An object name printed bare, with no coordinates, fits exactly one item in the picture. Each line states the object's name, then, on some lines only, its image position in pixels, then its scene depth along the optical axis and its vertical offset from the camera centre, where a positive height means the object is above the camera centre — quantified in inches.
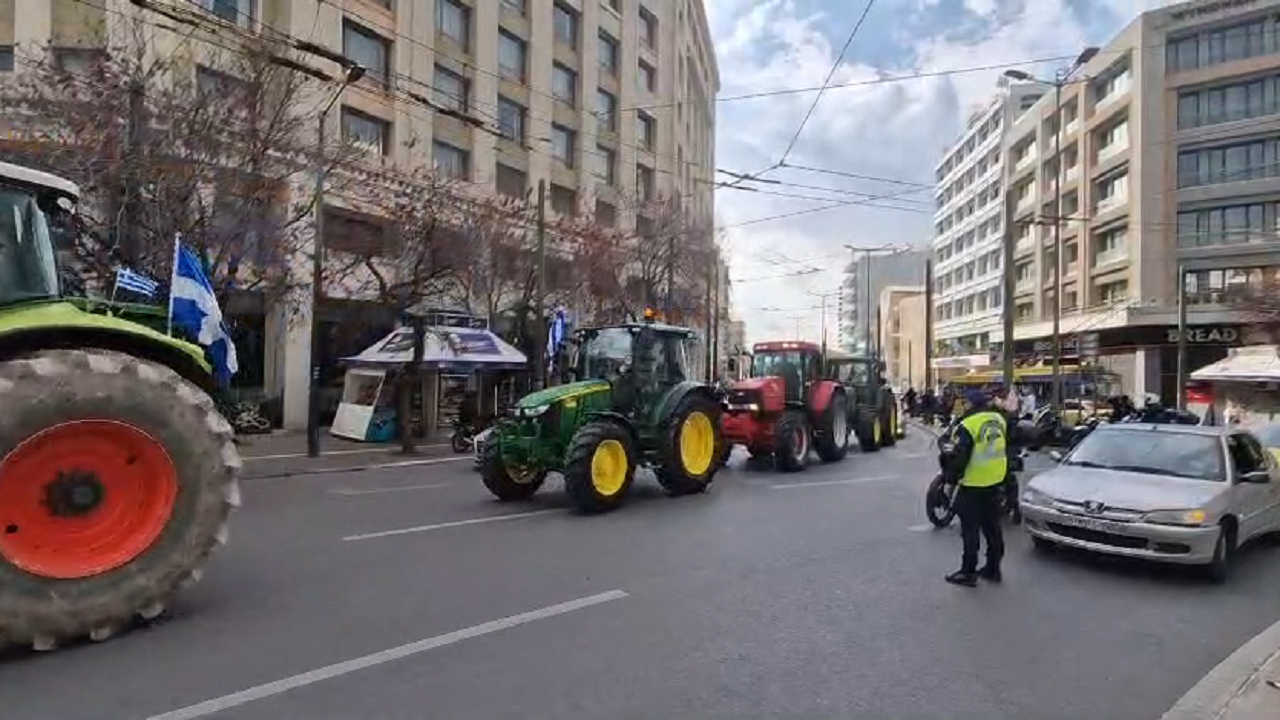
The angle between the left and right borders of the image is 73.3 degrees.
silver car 289.1 -43.7
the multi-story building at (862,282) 3811.5 +473.5
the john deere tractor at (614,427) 417.4 -31.4
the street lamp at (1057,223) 1095.0 +281.5
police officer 286.8 -40.5
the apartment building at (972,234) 2923.2 +532.7
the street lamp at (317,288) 641.0 +59.8
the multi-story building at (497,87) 897.8 +413.2
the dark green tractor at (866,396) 800.9 -25.9
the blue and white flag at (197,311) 294.8 +17.9
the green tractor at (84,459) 191.5 -23.7
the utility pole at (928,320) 1676.9 +105.6
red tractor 652.7 -31.7
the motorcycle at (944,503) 398.6 -62.1
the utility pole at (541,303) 863.7 +65.3
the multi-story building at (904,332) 4138.8 +195.3
